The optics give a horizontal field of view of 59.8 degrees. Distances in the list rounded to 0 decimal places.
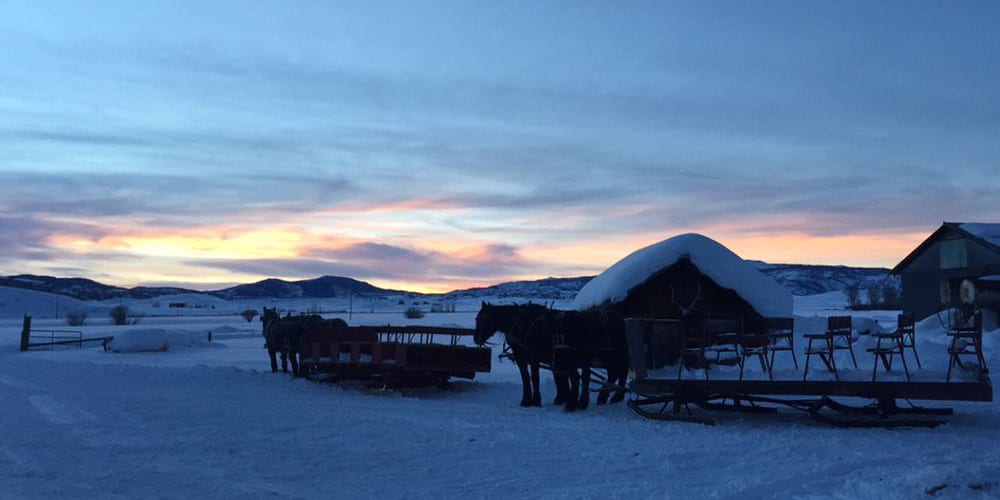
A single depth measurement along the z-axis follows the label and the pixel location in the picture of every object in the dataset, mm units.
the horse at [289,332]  22453
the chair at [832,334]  11898
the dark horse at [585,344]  15234
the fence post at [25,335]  36225
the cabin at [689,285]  20406
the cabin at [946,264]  34812
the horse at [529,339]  15859
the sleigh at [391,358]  17531
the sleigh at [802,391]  11305
